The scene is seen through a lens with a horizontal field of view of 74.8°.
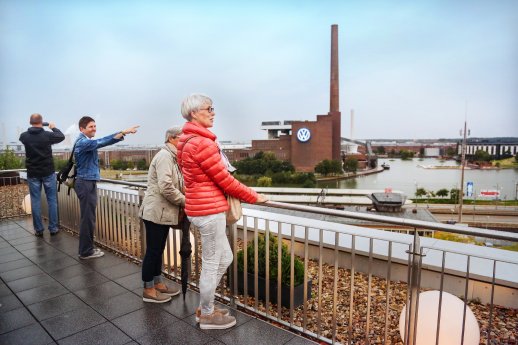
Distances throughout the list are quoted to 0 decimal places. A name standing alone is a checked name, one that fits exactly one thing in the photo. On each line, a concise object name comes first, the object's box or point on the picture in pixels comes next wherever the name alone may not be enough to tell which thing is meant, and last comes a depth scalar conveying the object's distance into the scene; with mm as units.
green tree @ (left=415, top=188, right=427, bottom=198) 58588
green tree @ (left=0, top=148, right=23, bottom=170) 16250
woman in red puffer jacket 2336
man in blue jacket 4117
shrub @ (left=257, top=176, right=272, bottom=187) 67062
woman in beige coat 2895
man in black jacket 5312
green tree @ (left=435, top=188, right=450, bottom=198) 58656
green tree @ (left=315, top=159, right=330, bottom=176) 73125
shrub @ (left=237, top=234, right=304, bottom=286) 3684
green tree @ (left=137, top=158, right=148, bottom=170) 92750
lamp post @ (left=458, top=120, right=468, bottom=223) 49000
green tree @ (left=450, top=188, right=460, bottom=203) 53959
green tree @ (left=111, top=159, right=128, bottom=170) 89688
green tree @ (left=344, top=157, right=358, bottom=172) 89312
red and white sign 51781
